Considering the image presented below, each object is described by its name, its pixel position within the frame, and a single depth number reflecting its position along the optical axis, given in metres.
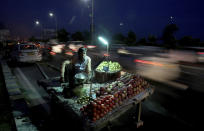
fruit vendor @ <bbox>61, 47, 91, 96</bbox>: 3.54
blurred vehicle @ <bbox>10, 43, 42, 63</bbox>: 12.26
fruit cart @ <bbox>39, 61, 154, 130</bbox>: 2.47
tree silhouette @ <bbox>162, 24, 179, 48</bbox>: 40.72
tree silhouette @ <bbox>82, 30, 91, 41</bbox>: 56.90
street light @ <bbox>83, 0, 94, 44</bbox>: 17.12
